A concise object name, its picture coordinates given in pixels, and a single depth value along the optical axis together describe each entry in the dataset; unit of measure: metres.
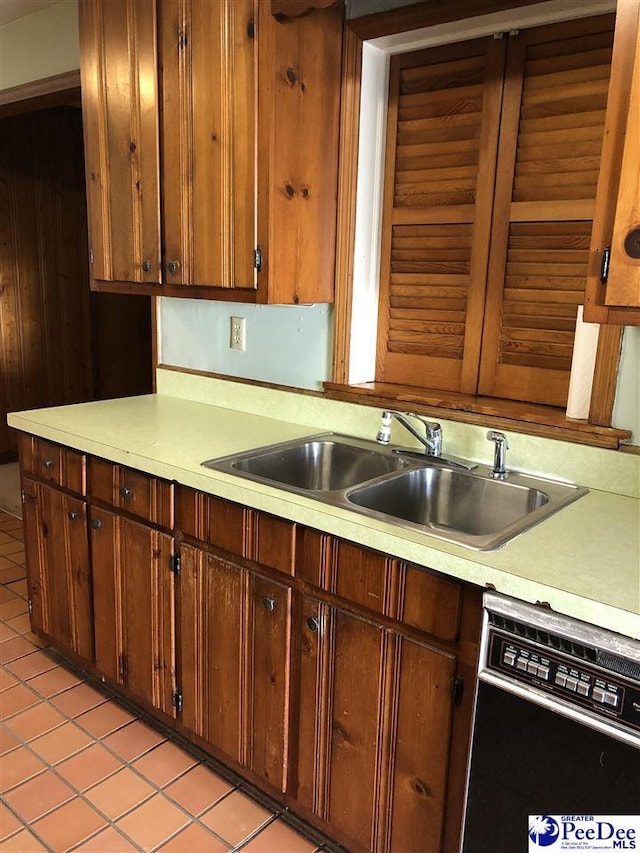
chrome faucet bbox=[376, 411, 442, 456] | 1.85
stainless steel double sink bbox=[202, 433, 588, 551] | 1.62
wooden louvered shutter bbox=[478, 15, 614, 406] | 1.69
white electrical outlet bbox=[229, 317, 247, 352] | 2.41
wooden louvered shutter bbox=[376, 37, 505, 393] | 1.87
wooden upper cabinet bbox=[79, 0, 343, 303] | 1.81
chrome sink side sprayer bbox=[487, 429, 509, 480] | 1.69
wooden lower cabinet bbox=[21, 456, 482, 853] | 1.34
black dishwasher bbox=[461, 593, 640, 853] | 1.08
